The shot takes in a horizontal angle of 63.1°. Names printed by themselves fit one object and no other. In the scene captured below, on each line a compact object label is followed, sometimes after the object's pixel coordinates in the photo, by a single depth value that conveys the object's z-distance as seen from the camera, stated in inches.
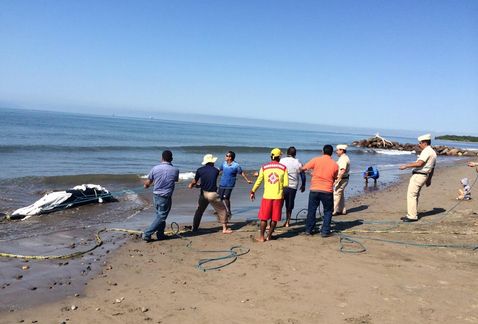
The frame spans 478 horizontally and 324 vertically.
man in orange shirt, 309.3
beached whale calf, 402.3
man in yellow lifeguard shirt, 293.3
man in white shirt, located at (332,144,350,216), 387.2
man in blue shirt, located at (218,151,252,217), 343.3
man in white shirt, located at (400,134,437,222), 342.3
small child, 495.5
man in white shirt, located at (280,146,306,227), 345.1
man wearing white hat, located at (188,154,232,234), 323.6
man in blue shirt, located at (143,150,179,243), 304.3
